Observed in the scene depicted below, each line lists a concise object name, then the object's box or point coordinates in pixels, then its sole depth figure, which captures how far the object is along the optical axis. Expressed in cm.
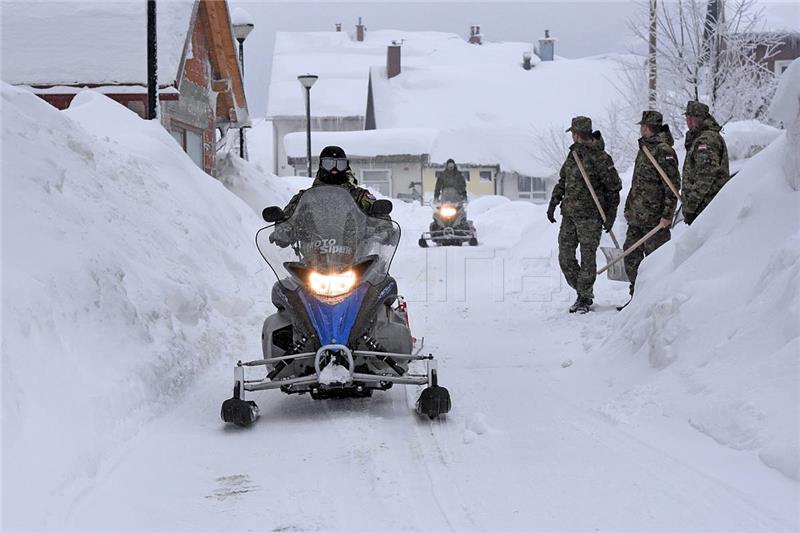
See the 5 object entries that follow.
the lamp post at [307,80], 2573
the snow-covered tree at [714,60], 2602
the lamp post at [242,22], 2286
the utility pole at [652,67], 2484
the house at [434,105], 5119
